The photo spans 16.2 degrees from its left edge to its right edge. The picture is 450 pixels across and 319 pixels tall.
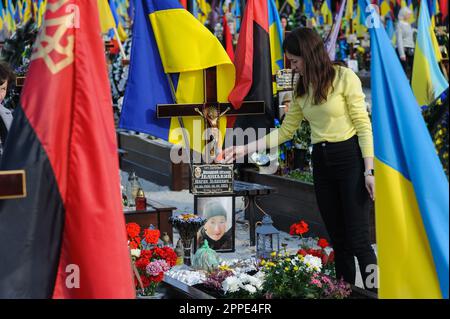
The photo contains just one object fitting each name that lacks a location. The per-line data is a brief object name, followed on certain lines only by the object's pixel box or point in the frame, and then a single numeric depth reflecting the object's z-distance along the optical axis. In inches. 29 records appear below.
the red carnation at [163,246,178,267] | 427.3
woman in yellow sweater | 342.1
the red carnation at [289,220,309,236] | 468.2
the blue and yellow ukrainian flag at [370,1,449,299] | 224.5
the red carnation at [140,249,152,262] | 417.4
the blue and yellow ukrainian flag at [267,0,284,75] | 664.4
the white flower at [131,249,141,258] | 419.5
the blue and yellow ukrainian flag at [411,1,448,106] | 715.0
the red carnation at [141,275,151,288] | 406.5
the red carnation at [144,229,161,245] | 443.8
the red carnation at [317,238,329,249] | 436.0
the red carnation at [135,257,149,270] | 409.7
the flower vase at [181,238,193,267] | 483.2
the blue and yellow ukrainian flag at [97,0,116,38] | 851.8
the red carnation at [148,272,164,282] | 407.3
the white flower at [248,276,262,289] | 375.6
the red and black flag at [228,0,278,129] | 493.8
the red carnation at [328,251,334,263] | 418.7
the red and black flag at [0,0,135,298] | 223.7
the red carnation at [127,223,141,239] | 444.0
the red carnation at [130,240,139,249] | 434.5
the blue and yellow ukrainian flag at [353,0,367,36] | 1598.8
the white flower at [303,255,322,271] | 381.2
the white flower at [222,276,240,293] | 376.1
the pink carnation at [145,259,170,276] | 405.4
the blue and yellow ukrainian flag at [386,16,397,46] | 1492.2
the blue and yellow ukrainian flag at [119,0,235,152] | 469.8
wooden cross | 473.3
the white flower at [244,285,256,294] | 367.6
